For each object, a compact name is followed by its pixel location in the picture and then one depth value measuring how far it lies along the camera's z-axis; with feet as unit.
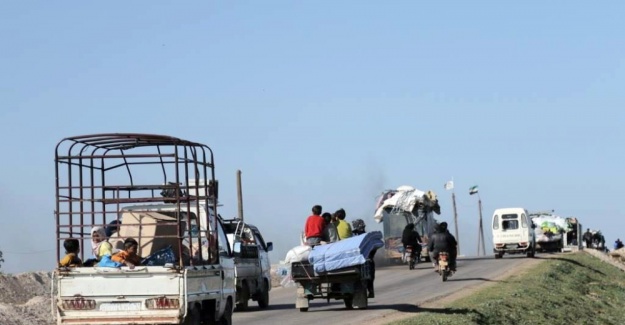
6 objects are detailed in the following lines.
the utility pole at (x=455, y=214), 287.28
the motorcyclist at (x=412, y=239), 157.69
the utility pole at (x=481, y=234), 305.53
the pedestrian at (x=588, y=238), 271.28
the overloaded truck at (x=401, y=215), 178.60
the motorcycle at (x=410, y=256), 157.89
